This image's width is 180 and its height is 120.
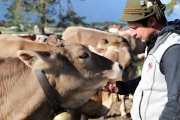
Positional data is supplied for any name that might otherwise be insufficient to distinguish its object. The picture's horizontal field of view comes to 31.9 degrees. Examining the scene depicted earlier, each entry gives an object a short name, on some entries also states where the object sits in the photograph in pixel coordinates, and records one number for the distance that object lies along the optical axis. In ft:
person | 7.23
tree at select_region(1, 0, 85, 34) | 69.31
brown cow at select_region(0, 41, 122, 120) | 9.49
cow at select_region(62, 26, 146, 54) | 32.83
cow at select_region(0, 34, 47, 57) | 22.69
